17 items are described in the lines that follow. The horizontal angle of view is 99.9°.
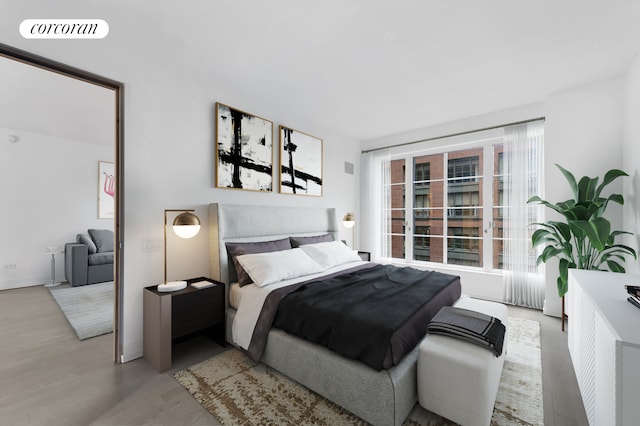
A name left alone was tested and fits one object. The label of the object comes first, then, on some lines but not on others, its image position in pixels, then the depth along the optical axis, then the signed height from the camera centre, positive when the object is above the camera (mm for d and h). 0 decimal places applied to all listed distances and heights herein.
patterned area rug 1688 -1297
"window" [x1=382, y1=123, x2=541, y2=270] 4121 +168
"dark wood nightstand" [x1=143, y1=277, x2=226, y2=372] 2207 -929
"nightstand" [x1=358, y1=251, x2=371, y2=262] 4307 -683
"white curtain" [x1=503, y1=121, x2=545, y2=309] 3639 +36
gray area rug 2955 -1280
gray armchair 4613 -836
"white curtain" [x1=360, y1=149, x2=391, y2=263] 5137 +151
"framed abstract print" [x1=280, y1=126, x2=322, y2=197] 3822 +751
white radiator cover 1042 -645
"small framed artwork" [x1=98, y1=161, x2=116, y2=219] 5551 +469
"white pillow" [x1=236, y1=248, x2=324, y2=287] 2576 -548
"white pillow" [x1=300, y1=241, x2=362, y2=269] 3338 -533
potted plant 2633 -174
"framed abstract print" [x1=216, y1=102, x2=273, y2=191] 3062 +759
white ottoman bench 1507 -979
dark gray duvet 1655 -717
